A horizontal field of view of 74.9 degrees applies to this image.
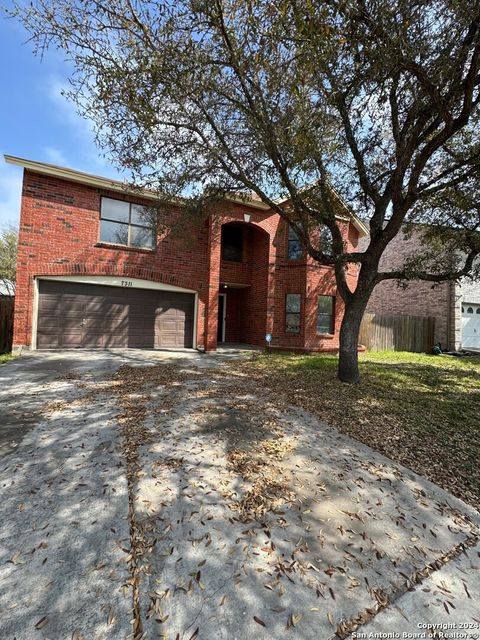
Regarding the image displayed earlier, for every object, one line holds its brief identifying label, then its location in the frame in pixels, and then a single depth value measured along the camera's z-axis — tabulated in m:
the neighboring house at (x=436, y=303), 16.94
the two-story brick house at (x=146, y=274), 10.24
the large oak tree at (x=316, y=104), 3.87
